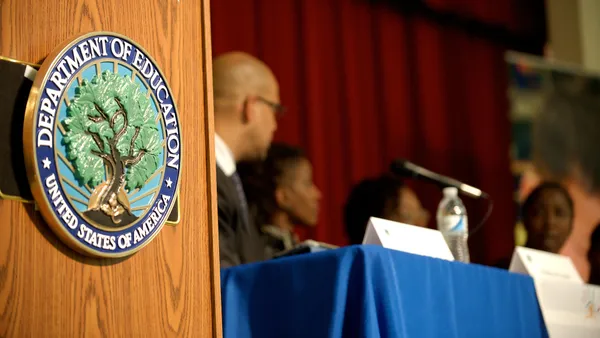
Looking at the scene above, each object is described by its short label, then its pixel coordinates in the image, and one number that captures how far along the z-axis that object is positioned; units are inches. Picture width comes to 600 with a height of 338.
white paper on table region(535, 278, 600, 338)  85.3
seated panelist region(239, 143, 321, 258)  148.9
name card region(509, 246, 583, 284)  86.7
